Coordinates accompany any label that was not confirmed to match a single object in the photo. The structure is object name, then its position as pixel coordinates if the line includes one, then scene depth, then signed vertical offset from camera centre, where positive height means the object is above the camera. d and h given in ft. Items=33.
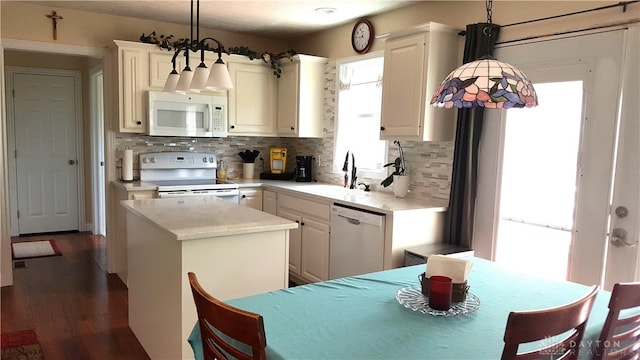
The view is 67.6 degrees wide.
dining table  4.43 -1.89
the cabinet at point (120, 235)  13.94 -3.06
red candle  5.39 -1.68
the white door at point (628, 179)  8.04 -0.48
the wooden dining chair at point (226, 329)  3.96 -1.65
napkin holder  5.61 -1.72
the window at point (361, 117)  13.91 +0.77
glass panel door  8.99 -0.67
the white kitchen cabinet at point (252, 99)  15.66 +1.33
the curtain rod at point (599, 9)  8.11 +2.52
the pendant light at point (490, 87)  5.15 +0.65
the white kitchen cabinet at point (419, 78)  10.69 +1.51
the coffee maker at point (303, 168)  16.07 -0.94
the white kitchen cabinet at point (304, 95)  15.29 +1.47
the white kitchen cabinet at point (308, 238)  12.57 -2.68
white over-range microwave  14.25 +0.67
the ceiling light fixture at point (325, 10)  13.03 +3.61
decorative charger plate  5.35 -1.85
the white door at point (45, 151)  19.34 -0.82
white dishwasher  10.69 -2.35
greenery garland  14.19 +2.78
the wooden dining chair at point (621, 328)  4.59 -1.83
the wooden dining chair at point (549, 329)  3.88 -1.52
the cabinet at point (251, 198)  15.02 -1.88
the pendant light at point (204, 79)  8.27 +1.03
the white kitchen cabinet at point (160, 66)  14.16 +2.08
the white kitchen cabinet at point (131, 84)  13.79 +1.45
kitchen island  7.61 -2.08
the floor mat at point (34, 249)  16.56 -4.27
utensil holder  16.93 -1.12
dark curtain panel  10.25 -0.31
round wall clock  13.75 +3.10
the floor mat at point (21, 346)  9.28 -4.35
